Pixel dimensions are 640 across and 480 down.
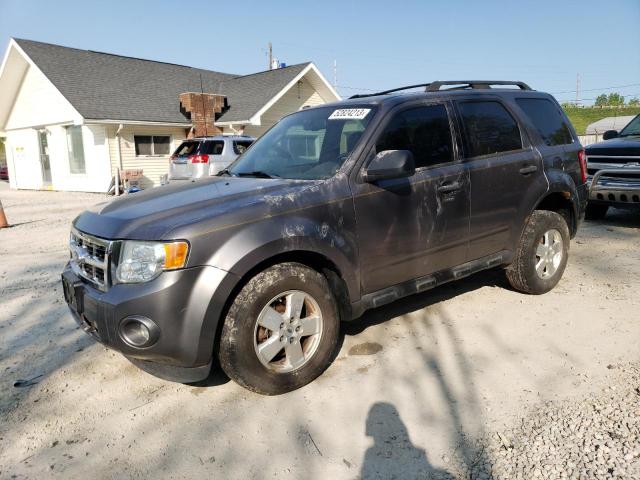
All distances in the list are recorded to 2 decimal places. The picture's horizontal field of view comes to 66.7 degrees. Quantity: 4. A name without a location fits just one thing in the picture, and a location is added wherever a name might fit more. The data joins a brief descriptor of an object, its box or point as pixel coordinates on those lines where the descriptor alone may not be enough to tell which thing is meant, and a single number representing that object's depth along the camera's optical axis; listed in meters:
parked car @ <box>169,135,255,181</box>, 13.12
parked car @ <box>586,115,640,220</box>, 7.24
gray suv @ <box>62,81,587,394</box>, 2.73
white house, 17.95
